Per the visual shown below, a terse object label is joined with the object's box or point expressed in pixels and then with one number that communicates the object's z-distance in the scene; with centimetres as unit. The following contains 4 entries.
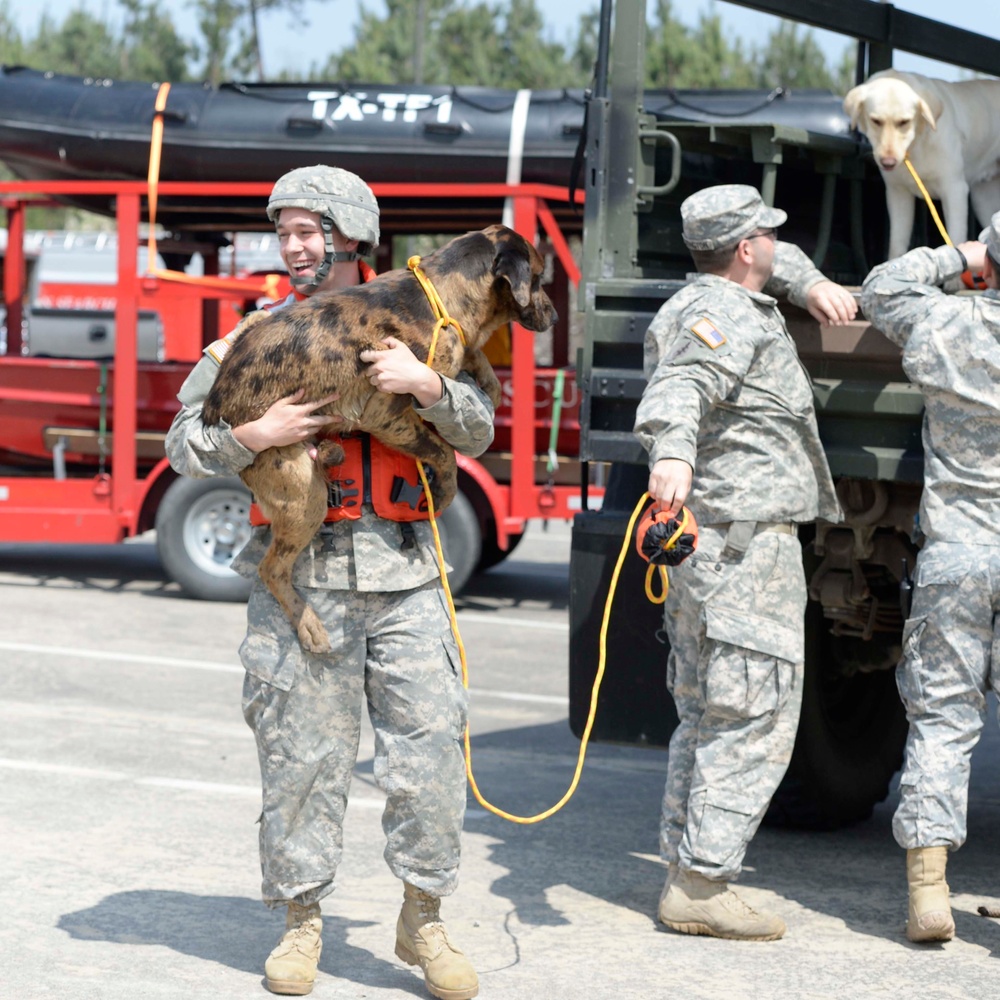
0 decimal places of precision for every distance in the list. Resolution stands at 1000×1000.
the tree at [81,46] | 3781
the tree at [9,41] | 3528
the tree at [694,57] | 2580
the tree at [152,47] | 3309
